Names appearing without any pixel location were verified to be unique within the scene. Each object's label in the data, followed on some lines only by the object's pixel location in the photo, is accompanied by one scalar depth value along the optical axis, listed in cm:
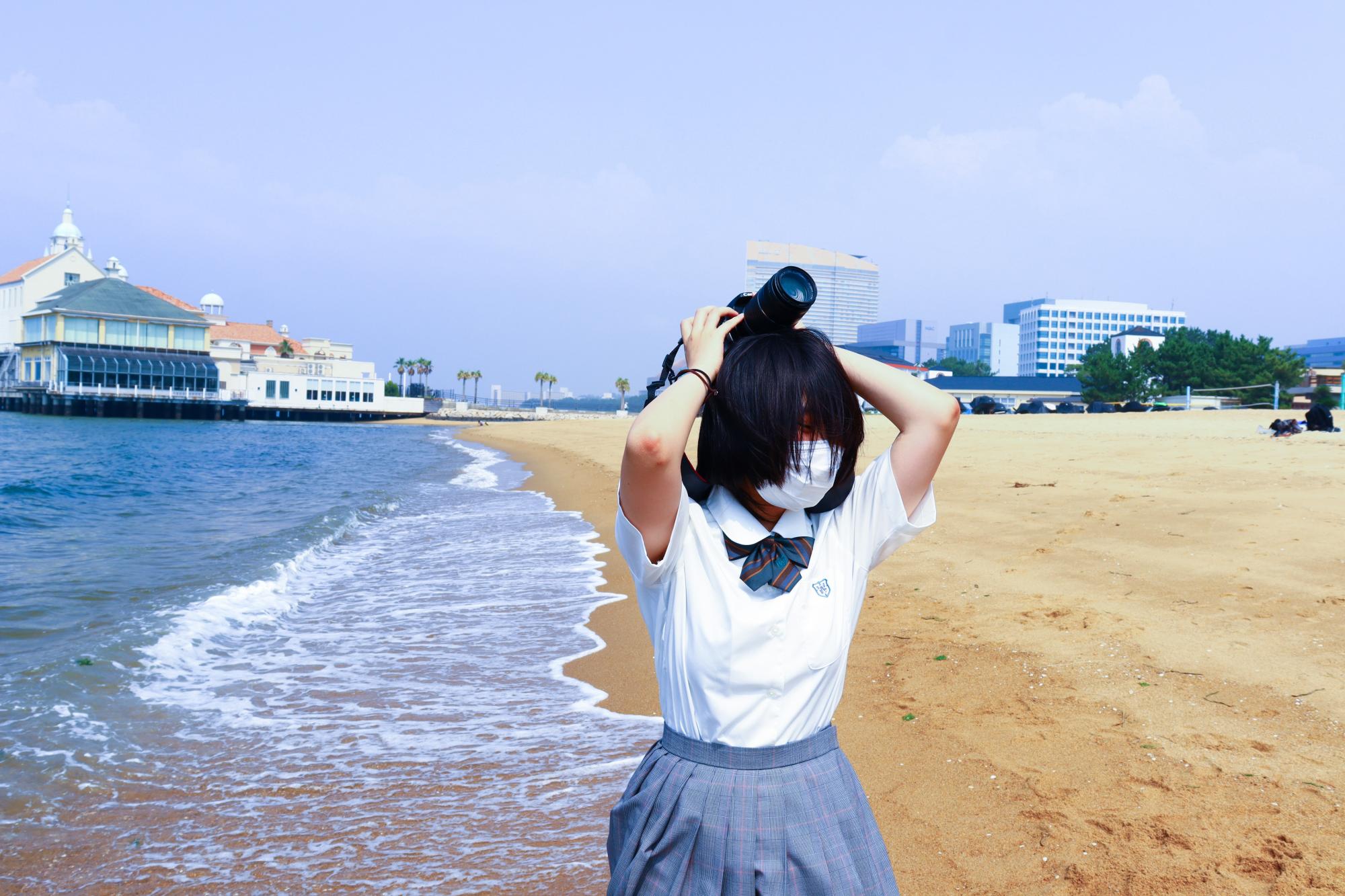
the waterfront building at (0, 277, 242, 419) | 6744
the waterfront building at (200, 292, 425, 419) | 7738
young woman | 122
